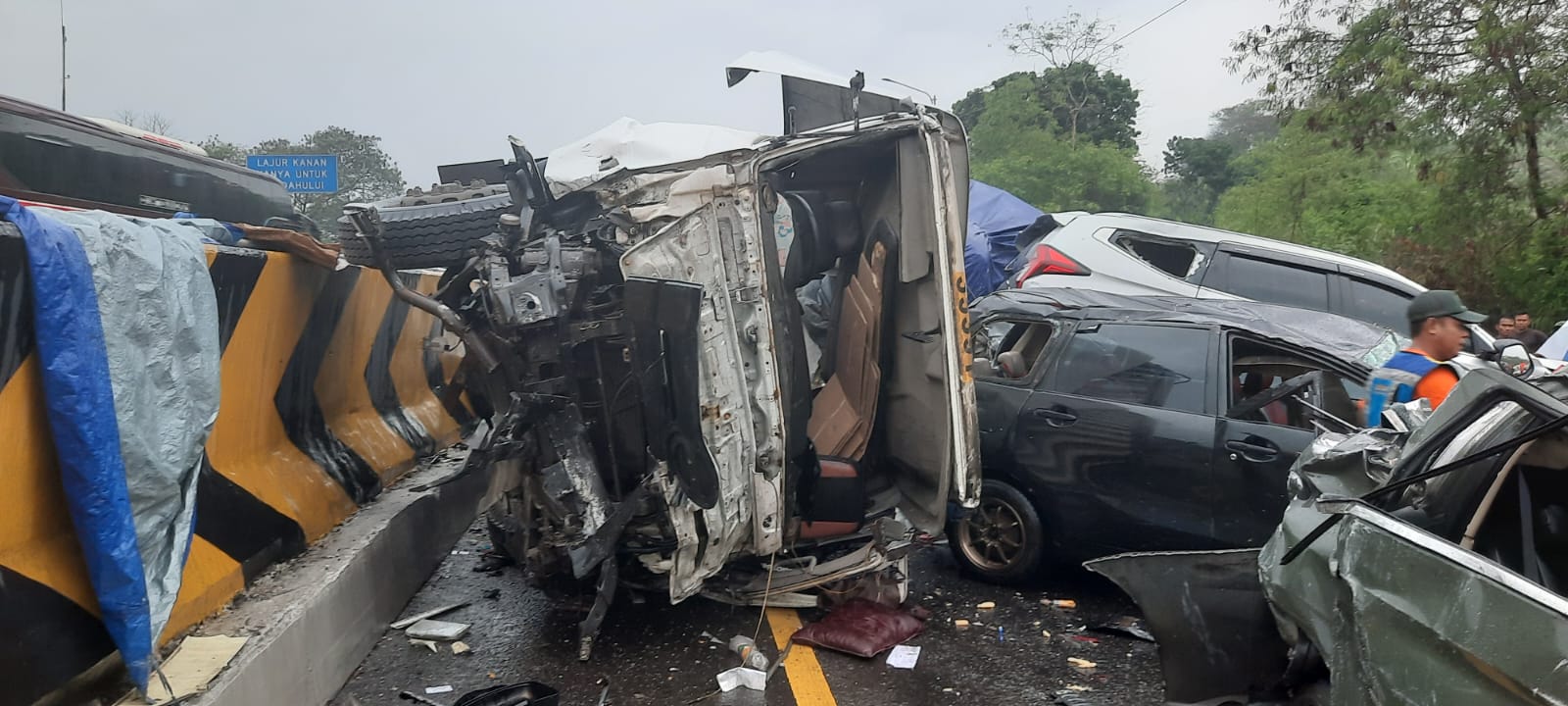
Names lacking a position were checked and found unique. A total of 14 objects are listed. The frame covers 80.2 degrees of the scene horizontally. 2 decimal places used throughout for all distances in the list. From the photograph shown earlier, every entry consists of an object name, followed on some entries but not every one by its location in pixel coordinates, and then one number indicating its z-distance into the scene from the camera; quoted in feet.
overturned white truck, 12.41
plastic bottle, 12.77
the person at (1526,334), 28.91
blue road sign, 56.24
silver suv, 27.45
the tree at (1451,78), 32.07
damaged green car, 7.04
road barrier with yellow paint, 8.21
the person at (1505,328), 29.63
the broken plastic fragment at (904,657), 13.14
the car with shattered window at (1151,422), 14.32
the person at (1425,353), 13.55
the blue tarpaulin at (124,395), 8.41
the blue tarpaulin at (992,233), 35.76
